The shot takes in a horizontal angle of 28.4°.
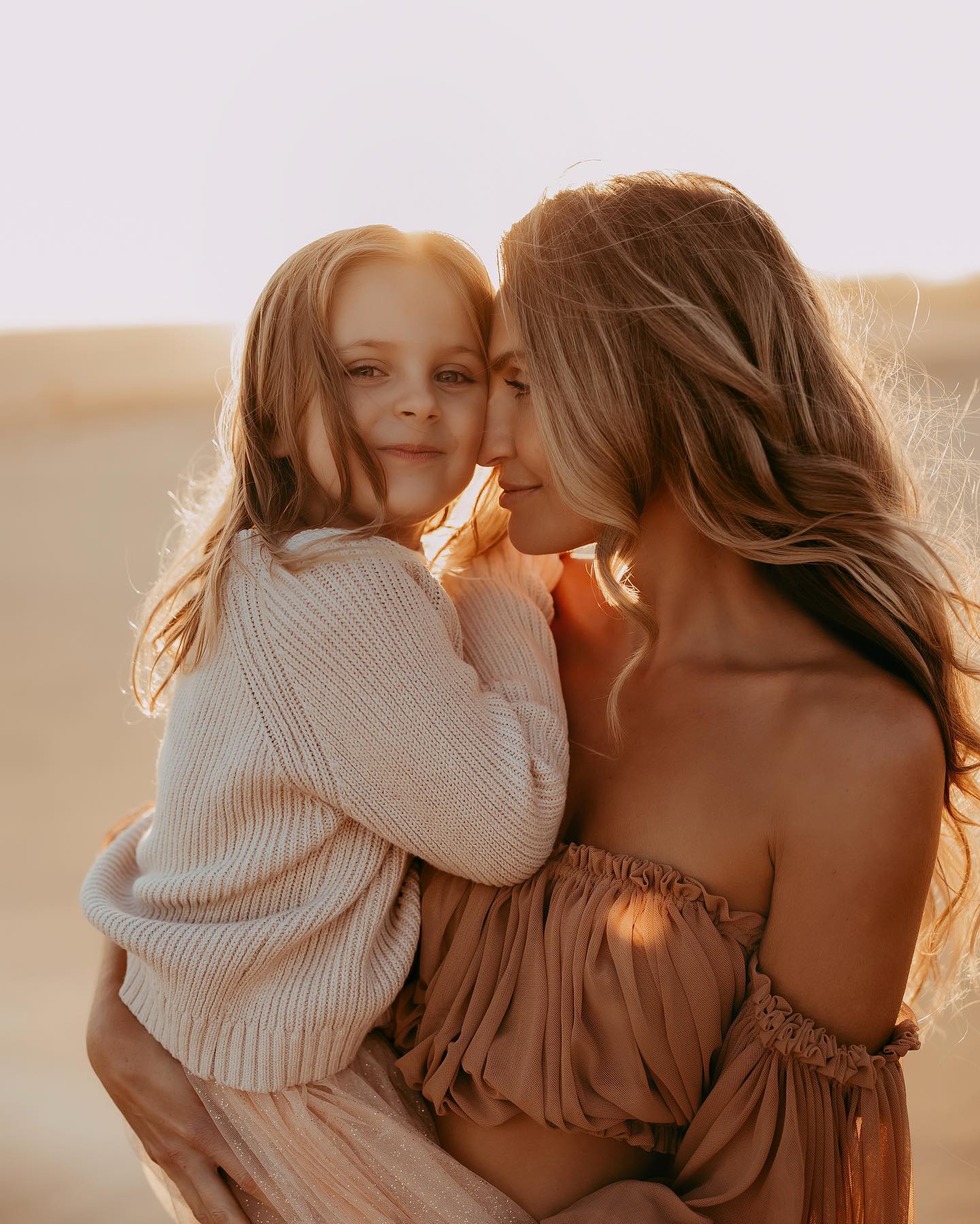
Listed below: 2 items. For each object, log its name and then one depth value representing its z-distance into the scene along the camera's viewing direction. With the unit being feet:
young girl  3.39
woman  3.29
